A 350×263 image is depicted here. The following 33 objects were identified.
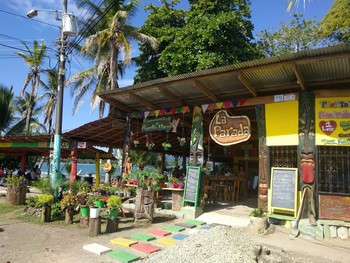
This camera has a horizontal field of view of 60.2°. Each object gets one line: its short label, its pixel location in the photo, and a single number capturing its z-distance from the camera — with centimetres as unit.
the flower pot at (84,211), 794
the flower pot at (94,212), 688
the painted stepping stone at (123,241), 613
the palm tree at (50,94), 2611
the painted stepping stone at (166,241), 627
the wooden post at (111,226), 714
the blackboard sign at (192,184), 909
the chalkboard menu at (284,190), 756
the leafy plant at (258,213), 760
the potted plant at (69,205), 811
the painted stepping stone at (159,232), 702
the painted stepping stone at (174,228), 743
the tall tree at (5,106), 2106
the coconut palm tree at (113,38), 1762
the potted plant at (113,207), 741
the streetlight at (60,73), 1050
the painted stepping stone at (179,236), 676
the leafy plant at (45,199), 817
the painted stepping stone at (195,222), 820
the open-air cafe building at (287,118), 718
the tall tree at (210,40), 1688
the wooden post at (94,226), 686
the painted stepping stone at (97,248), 563
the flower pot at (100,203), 873
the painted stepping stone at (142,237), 654
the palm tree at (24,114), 2348
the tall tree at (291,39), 2142
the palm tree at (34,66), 2408
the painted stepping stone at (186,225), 788
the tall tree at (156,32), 1909
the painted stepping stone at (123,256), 522
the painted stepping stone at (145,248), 575
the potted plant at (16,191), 1095
